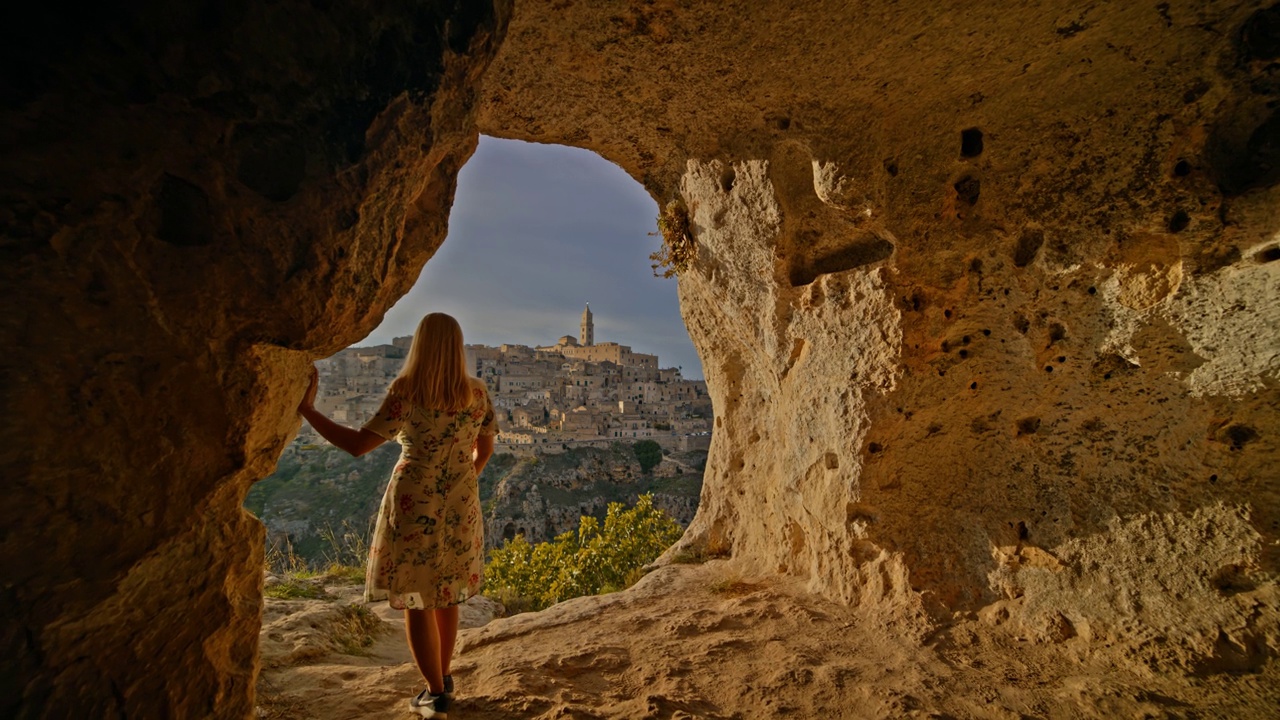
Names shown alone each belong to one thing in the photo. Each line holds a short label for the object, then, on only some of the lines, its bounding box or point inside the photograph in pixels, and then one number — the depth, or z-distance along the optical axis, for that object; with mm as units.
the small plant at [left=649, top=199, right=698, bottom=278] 5172
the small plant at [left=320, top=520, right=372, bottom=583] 5646
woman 2438
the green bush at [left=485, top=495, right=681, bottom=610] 6715
